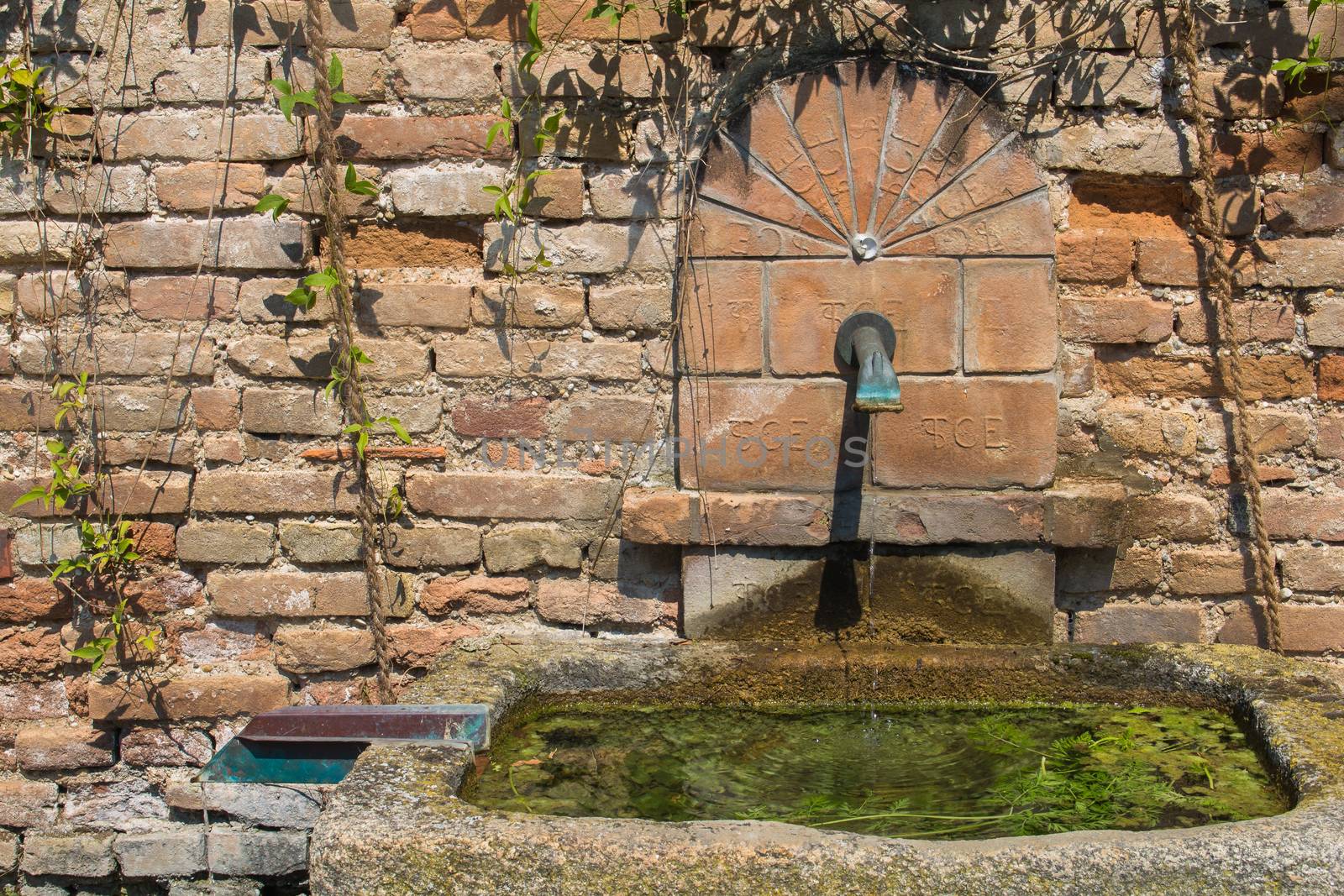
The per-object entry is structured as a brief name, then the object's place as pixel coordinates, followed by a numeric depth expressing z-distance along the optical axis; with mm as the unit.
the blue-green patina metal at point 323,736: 2156
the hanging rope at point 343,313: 2723
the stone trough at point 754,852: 1650
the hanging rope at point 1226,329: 2713
